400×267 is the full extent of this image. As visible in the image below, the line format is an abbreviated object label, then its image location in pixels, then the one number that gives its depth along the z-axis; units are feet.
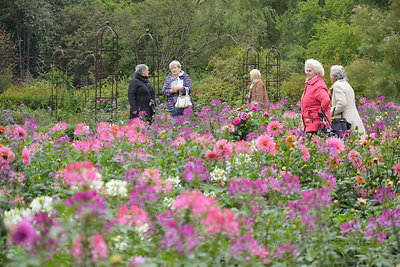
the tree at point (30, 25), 176.04
